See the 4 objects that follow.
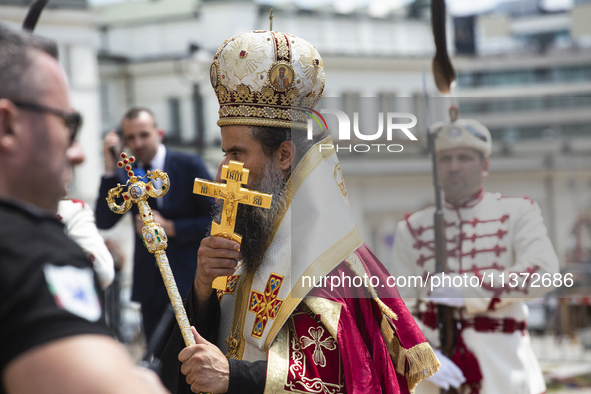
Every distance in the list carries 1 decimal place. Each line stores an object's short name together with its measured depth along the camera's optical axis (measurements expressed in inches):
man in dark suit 345.6
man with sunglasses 88.5
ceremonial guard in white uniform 288.4
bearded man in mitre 182.9
